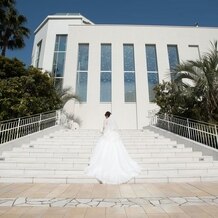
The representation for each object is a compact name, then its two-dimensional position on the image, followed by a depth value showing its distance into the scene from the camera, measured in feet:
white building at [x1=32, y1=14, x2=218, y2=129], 59.47
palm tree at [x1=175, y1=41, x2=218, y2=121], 31.37
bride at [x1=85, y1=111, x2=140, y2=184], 18.95
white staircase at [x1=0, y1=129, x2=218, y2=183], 19.47
